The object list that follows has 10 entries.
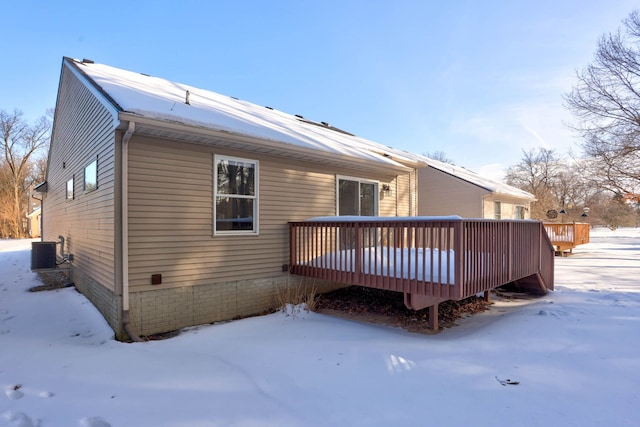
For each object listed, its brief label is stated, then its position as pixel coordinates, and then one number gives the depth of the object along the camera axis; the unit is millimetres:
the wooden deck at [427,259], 4719
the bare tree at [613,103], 14750
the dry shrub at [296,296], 6334
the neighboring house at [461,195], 14623
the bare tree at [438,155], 45003
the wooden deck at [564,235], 15773
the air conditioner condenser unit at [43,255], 7531
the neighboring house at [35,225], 29423
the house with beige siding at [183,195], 4820
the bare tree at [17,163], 27359
